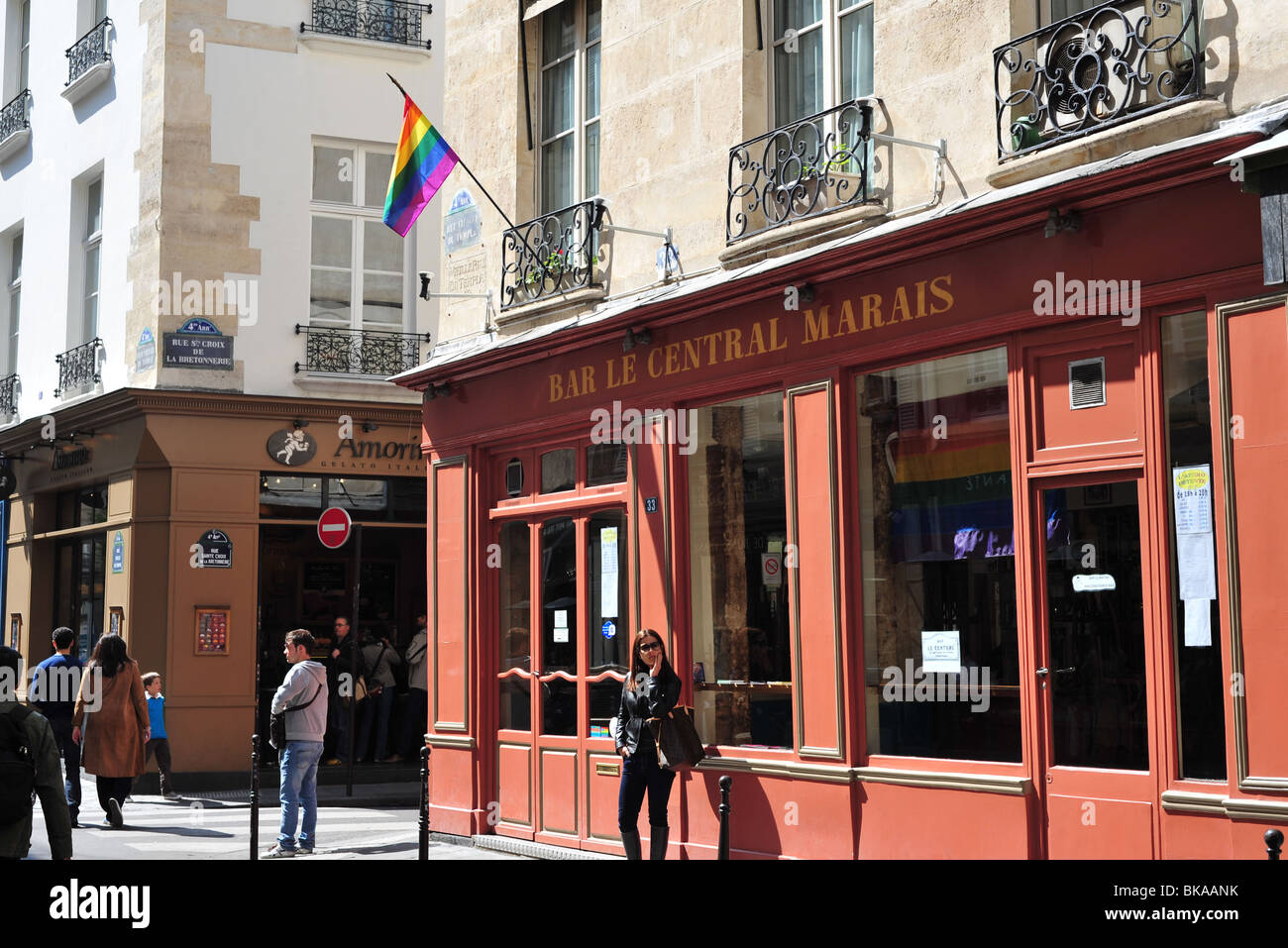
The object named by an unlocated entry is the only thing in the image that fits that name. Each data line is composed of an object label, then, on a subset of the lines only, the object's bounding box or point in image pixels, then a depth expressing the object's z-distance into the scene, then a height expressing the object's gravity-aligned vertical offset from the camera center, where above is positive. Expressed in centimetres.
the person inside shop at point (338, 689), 1894 -69
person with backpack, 655 -60
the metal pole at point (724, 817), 855 -104
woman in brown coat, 1487 -82
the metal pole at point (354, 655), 1652 -24
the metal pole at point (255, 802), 1123 -120
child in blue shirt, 1719 -96
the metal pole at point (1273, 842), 584 -81
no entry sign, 1706 +112
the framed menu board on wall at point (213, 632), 1869 +2
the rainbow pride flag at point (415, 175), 1338 +383
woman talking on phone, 1039 -72
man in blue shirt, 1589 -53
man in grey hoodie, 1252 -85
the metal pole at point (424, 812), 981 -113
